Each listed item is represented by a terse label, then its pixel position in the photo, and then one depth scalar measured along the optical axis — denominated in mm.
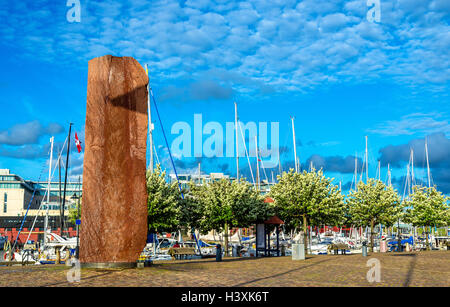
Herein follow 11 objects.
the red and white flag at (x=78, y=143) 48912
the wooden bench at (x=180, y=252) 35375
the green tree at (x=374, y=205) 46531
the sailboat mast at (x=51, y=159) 58612
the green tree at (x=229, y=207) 36875
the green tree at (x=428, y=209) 50250
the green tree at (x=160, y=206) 33781
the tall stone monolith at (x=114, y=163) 14828
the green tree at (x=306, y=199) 39688
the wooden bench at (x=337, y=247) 41044
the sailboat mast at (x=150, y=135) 40572
